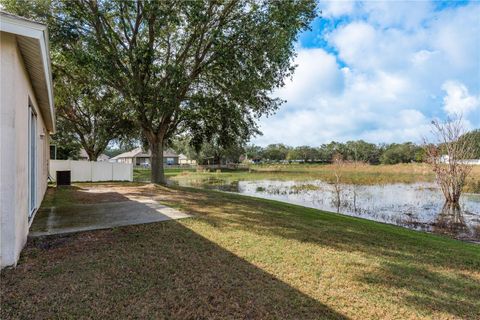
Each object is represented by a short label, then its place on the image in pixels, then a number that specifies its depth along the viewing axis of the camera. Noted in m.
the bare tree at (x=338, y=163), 16.59
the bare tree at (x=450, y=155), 14.12
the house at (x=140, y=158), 65.11
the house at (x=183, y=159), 80.81
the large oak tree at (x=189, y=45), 10.41
